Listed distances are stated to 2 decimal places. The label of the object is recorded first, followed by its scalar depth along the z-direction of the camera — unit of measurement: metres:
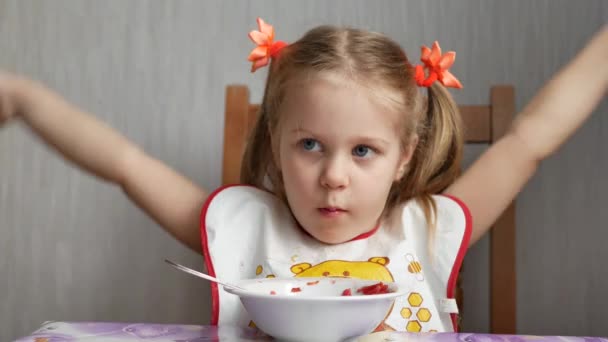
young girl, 0.80
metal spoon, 0.53
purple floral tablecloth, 0.56
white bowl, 0.49
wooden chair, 1.06
